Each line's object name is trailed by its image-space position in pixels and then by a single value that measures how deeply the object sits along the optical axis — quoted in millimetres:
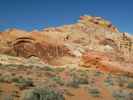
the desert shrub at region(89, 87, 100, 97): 15236
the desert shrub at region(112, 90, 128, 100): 14431
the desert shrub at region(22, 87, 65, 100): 11605
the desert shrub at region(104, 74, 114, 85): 21586
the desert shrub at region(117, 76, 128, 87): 21366
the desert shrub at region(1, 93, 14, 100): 11321
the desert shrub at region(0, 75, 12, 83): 16956
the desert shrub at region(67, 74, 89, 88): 17939
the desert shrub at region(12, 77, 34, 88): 15638
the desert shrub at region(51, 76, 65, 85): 18238
